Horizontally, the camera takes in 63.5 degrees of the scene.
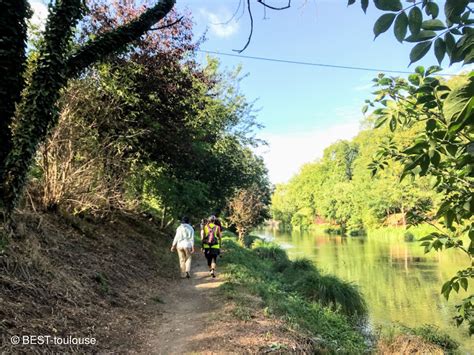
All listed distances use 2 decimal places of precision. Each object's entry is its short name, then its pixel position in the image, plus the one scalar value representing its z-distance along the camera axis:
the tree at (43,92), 4.46
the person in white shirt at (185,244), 10.40
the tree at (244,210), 27.97
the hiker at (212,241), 10.80
